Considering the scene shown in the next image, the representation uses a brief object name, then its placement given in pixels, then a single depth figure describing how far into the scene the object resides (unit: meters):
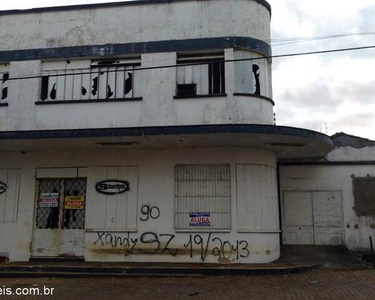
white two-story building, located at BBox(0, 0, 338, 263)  11.95
